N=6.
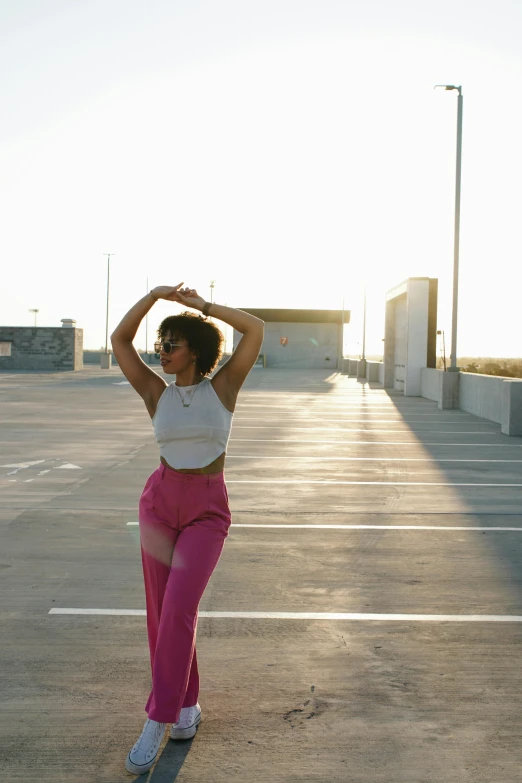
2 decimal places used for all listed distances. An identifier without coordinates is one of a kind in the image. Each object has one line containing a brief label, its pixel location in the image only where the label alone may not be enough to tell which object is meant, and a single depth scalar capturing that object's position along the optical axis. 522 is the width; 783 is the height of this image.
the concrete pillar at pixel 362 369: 56.44
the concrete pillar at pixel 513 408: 19.06
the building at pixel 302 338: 75.50
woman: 3.82
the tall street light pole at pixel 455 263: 26.72
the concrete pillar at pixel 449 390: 27.28
